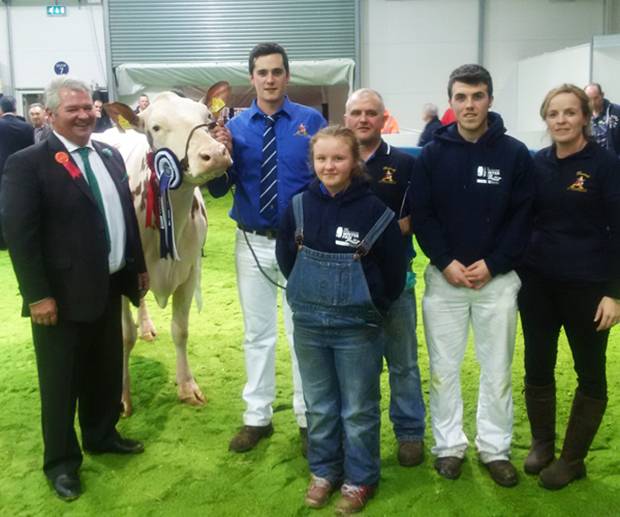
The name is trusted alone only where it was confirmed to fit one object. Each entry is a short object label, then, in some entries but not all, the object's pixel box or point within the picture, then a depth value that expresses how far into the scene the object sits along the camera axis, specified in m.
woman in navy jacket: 2.98
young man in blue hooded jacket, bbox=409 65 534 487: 3.02
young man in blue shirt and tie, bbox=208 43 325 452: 3.48
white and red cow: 3.49
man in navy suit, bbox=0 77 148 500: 3.03
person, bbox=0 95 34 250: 9.12
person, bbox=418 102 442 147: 11.86
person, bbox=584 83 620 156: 8.41
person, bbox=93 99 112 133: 11.60
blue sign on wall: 15.98
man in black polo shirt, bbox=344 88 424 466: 3.26
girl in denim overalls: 2.84
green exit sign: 15.95
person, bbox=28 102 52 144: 11.12
